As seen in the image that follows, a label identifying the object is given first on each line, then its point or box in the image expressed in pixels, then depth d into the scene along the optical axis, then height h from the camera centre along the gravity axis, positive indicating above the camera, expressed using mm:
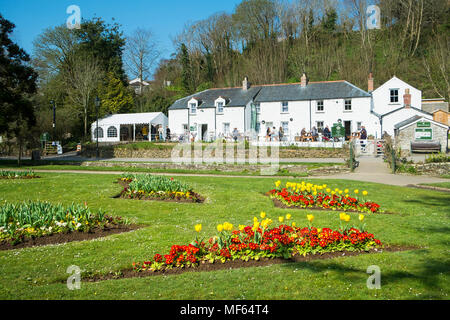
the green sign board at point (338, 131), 33094 +1306
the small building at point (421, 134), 28828 +874
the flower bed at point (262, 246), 6242 -1818
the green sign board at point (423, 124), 29120 +1636
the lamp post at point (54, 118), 43822 +3427
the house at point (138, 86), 68100 +12154
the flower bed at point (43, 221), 7827 -1679
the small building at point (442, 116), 39125 +3093
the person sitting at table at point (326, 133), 36416 +1251
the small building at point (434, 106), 43781 +4732
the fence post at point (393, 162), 20641 -951
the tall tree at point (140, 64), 68750 +15432
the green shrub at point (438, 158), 20703 -773
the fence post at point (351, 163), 21688 -1053
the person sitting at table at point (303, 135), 36625 +1084
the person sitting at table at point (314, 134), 36281 +1164
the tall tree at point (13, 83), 27620 +5043
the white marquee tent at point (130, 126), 47250 +2736
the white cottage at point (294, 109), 39344 +4309
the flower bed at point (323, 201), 10820 -1711
